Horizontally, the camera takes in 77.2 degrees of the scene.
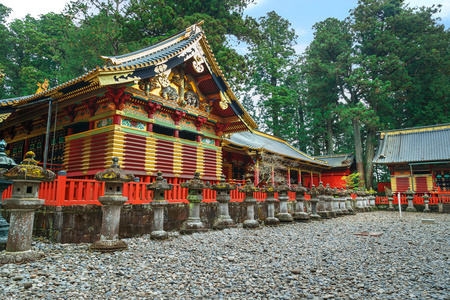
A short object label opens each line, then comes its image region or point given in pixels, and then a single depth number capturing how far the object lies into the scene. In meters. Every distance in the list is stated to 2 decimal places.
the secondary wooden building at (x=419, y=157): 24.38
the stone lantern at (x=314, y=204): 12.69
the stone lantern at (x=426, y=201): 20.48
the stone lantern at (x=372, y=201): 23.15
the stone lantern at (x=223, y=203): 9.20
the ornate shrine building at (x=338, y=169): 33.41
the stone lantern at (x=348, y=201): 17.33
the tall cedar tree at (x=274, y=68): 36.00
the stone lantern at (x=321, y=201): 13.73
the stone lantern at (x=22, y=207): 4.81
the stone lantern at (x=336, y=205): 15.57
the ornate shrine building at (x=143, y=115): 10.62
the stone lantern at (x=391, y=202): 22.45
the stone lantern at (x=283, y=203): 11.04
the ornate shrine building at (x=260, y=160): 19.62
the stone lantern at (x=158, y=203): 7.07
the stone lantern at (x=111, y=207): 5.71
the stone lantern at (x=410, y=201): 21.17
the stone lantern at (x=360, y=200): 20.55
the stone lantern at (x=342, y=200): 16.66
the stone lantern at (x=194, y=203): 8.29
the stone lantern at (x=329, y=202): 14.34
